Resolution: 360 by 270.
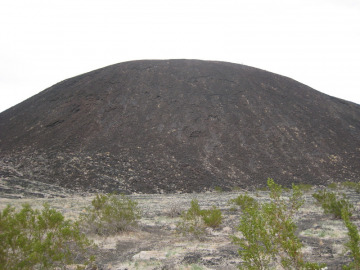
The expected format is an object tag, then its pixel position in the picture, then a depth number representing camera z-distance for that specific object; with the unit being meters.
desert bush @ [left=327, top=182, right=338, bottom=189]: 22.39
